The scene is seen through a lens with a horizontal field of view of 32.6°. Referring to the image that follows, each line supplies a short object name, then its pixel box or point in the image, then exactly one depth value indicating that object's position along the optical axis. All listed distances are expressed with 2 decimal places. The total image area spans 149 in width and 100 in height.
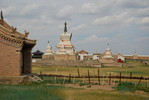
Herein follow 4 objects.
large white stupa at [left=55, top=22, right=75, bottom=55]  72.92
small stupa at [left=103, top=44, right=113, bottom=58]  81.11
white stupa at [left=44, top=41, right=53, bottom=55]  81.57
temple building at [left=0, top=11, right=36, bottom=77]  26.70
